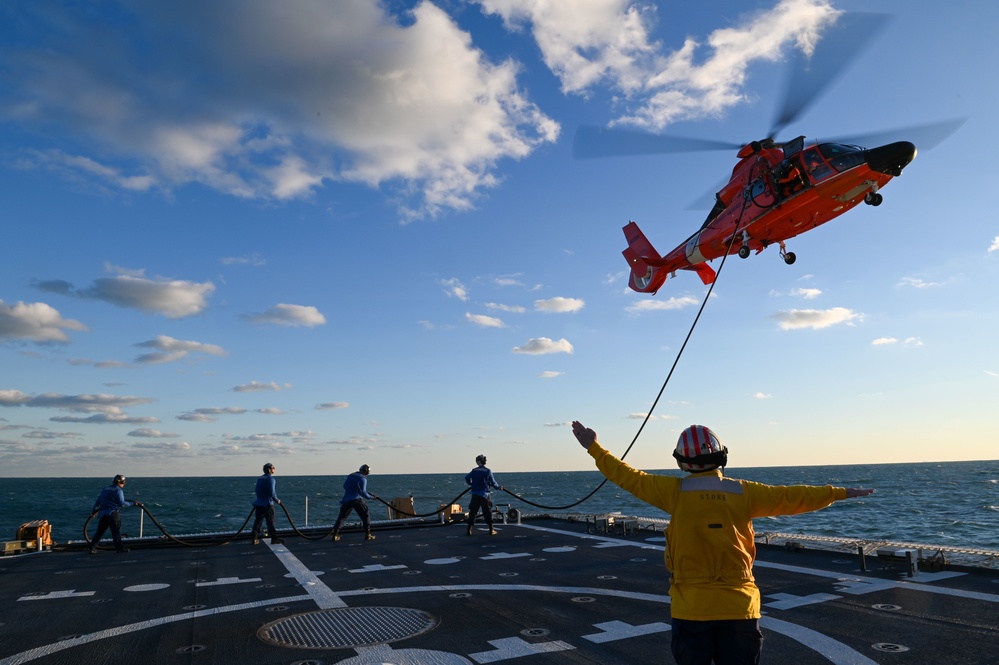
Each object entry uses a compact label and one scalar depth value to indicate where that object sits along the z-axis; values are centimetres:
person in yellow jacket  388
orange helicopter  1658
